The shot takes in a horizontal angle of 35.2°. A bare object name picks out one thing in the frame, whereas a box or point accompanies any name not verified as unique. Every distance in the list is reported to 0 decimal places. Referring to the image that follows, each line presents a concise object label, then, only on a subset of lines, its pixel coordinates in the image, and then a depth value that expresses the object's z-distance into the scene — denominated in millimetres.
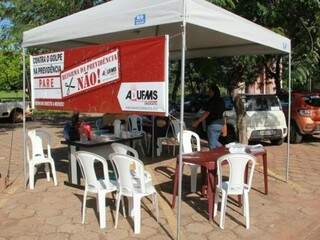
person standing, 9367
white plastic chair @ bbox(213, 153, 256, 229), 6312
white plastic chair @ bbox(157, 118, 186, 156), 11914
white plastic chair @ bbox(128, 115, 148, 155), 12750
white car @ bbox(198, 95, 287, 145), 13531
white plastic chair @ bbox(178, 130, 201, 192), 8094
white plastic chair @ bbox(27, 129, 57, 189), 8602
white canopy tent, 5863
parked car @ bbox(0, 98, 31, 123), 23359
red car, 14227
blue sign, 6211
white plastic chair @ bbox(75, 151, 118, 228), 6402
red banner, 5930
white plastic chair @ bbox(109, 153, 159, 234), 6098
